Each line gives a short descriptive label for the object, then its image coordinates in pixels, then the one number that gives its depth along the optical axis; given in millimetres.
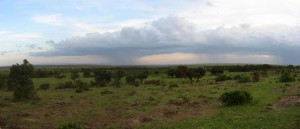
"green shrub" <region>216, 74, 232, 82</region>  38272
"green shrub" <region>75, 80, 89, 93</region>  31555
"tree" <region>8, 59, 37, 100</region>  25075
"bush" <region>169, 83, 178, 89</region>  33324
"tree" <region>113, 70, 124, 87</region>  38181
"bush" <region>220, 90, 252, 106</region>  18230
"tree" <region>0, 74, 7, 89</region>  36519
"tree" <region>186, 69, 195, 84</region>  40817
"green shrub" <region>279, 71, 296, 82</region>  30669
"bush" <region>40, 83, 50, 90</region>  36298
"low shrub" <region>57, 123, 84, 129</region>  11868
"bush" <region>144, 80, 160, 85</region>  38977
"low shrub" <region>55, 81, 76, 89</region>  37839
